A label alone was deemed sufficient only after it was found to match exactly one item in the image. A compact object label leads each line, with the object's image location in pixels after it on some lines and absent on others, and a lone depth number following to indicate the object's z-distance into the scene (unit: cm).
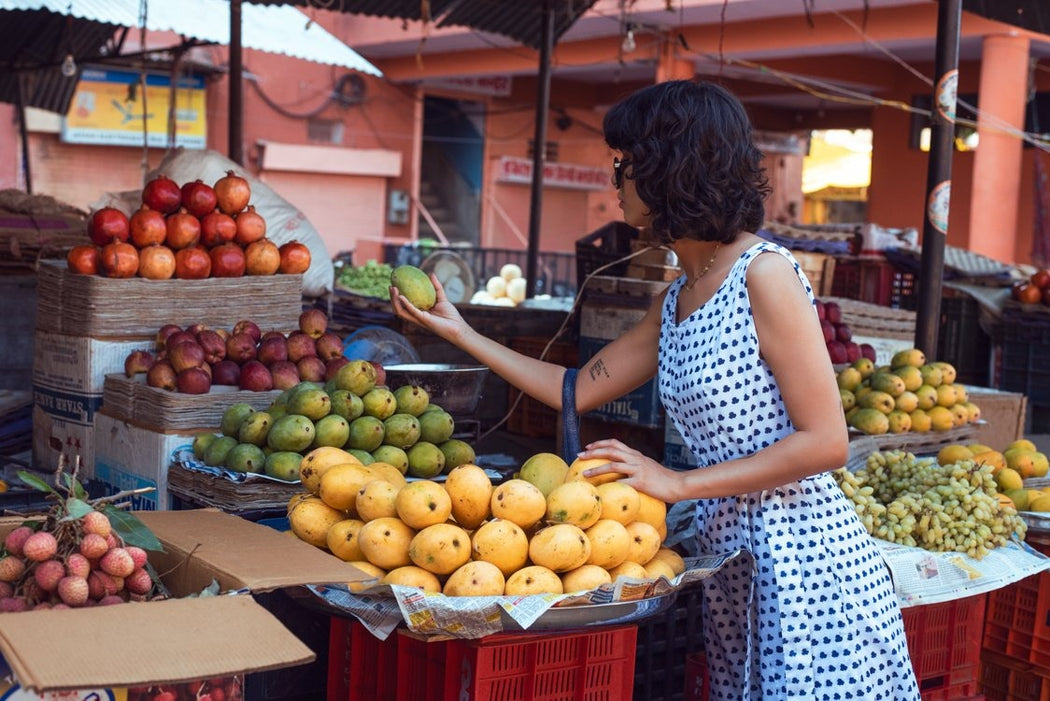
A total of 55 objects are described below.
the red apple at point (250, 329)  422
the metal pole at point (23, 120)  1229
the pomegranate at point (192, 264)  435
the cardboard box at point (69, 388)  420
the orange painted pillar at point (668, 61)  1398
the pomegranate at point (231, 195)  465
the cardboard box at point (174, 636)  170
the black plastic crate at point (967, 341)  810
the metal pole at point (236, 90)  772
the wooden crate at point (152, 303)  417
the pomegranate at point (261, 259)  452
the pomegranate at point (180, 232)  441
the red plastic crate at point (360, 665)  249
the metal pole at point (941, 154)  480
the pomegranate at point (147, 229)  435
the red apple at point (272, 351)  409
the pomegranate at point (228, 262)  443
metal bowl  396
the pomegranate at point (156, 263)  425
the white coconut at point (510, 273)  1065
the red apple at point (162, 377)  391
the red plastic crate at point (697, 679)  310
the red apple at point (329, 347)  421
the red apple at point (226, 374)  400
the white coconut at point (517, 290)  1022
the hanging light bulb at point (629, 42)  879
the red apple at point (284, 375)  399
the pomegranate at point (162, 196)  451
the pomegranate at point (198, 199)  456
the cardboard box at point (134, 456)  377
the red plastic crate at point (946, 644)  326
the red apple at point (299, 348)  411
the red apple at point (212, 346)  405
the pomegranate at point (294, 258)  461
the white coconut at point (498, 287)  1043
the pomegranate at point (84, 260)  423
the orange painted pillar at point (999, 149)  1165
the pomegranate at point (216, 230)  452
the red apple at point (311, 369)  406
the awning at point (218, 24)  887
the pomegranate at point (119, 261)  418
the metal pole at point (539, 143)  791
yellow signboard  1541
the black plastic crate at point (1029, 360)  732
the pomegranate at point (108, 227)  437
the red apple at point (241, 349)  411
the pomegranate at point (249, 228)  458
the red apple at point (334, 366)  407
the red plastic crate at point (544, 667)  224
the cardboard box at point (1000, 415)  581
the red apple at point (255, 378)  396
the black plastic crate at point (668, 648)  321
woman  241
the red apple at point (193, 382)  385
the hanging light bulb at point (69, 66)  995
